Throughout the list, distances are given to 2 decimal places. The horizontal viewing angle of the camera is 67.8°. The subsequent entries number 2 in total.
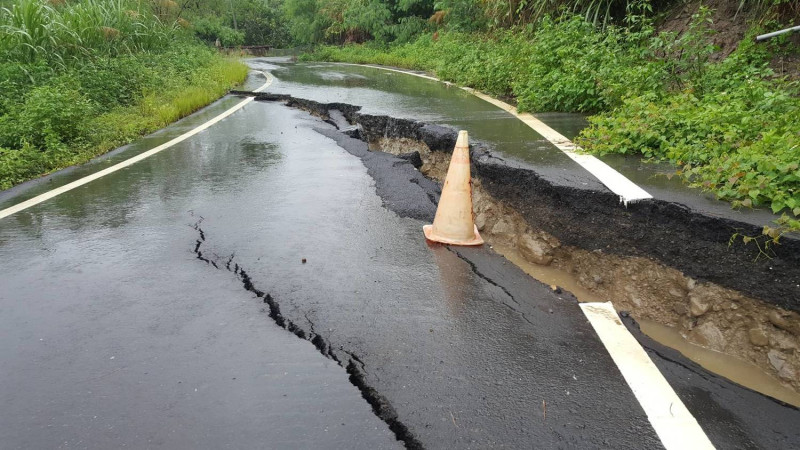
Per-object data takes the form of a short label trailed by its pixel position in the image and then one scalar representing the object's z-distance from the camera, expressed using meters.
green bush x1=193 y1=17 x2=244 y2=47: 36.06
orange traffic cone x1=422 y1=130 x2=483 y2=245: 4.43
